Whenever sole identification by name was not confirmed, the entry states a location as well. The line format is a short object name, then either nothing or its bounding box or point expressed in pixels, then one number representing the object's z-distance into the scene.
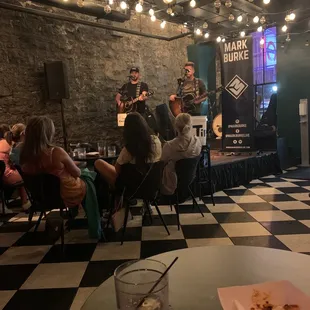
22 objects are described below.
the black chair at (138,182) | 2.97
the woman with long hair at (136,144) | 2.98
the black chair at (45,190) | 2.79
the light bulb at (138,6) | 5.17
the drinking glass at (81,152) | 3.99
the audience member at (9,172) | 3.97
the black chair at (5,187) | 3.67
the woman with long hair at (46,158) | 2.80
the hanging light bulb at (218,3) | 4.90
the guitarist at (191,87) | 7.05
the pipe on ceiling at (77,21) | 5.40
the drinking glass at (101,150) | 4.19
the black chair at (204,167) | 4.24
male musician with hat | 6.72
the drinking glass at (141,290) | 0.76
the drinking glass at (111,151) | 4.12
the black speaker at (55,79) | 5.73
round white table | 0.90
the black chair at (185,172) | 3.46
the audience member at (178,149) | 3.46
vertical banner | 6.03
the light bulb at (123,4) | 5.11
